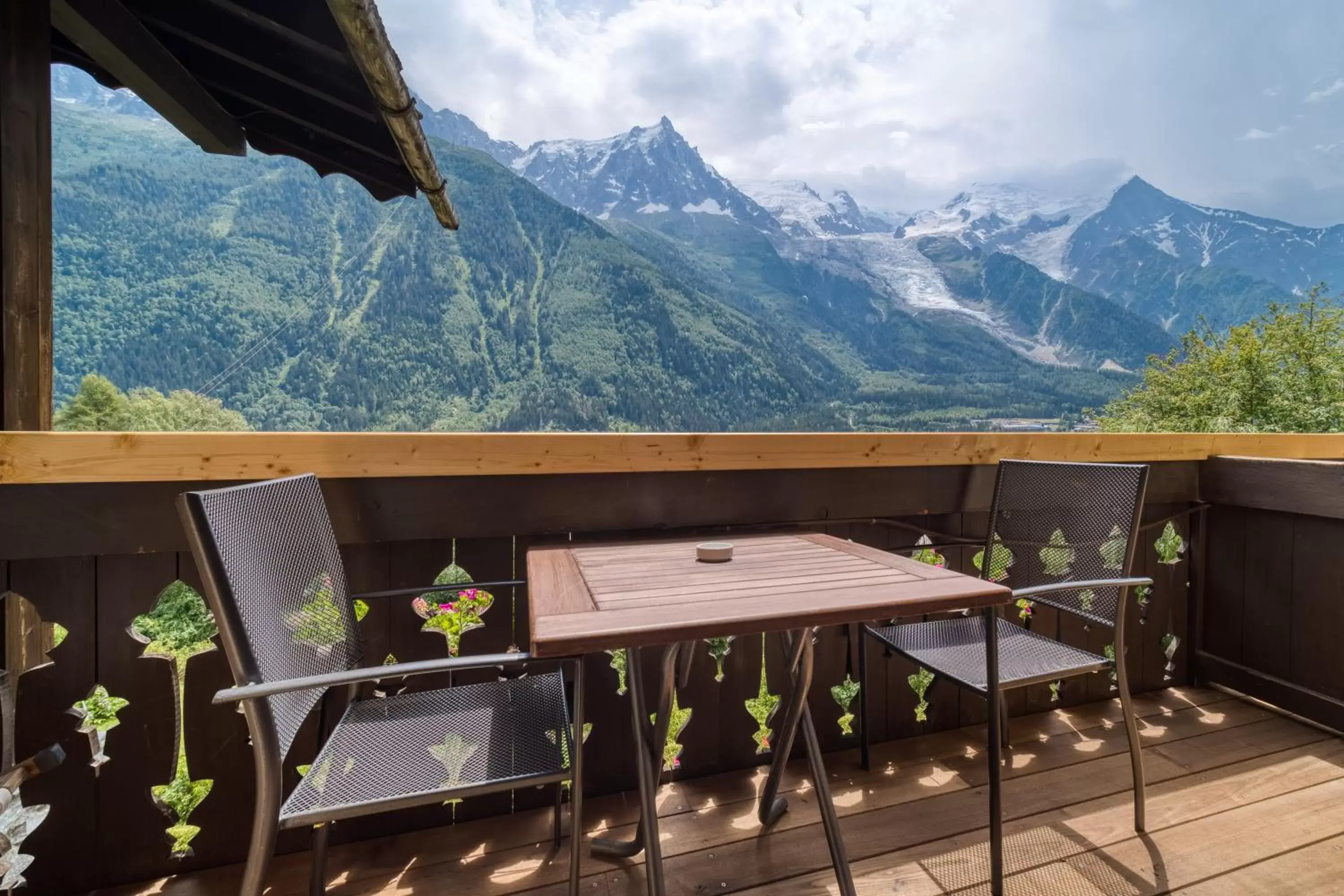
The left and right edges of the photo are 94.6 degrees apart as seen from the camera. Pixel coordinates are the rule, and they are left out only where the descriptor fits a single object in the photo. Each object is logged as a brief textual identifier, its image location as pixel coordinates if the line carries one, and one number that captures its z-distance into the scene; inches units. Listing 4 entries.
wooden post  50.0
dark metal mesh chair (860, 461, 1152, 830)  58.3
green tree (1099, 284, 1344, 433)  502.0
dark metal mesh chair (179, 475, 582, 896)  34.1
